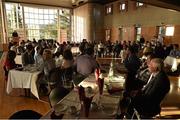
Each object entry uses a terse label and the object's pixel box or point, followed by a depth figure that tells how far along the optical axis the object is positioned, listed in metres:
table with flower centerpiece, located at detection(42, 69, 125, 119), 1.24
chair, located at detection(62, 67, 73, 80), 2.89
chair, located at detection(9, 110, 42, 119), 1.07
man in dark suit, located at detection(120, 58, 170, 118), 1.73
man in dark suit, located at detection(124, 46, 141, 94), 3.27
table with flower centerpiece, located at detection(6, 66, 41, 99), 3.05
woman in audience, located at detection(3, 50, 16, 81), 3.58
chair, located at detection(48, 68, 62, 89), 2.80
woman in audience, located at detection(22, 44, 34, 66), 3.79
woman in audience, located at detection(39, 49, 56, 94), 2.98
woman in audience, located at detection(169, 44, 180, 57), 4.72
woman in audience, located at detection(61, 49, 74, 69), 3.03
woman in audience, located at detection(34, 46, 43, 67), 3.43
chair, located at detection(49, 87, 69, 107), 1.51
